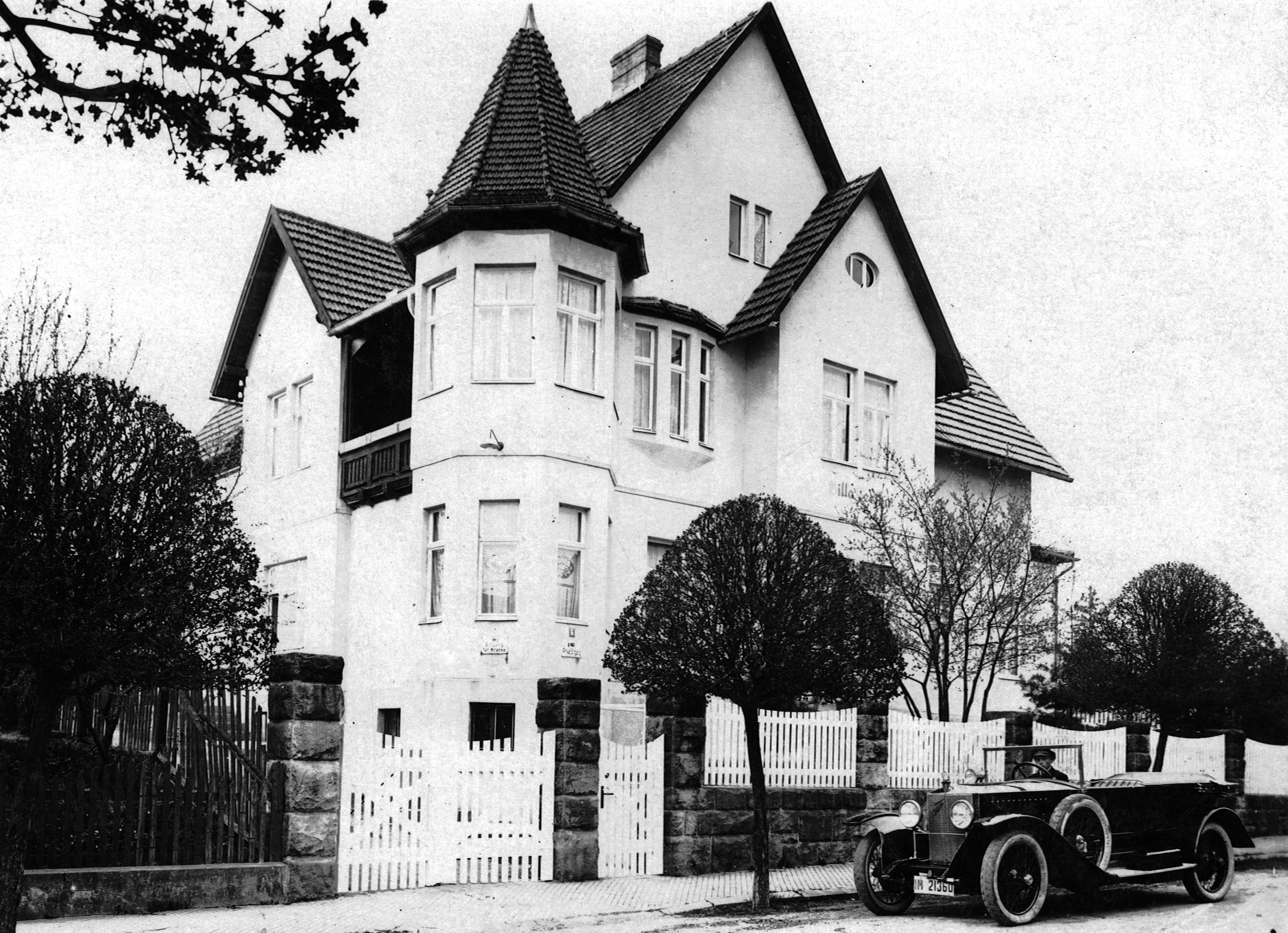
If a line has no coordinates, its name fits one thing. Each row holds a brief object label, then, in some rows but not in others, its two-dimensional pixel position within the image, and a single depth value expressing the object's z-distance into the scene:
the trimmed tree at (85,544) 10.73
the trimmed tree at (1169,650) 22.86
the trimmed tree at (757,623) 14.27
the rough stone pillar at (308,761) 13.45
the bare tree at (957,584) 21.78
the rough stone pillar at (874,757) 18.41
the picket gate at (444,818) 13.99
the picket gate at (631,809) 15.53
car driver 13.72
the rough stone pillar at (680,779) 15.91
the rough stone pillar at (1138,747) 22.59
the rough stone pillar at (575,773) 15.05
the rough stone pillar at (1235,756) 23.64
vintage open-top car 12.47
